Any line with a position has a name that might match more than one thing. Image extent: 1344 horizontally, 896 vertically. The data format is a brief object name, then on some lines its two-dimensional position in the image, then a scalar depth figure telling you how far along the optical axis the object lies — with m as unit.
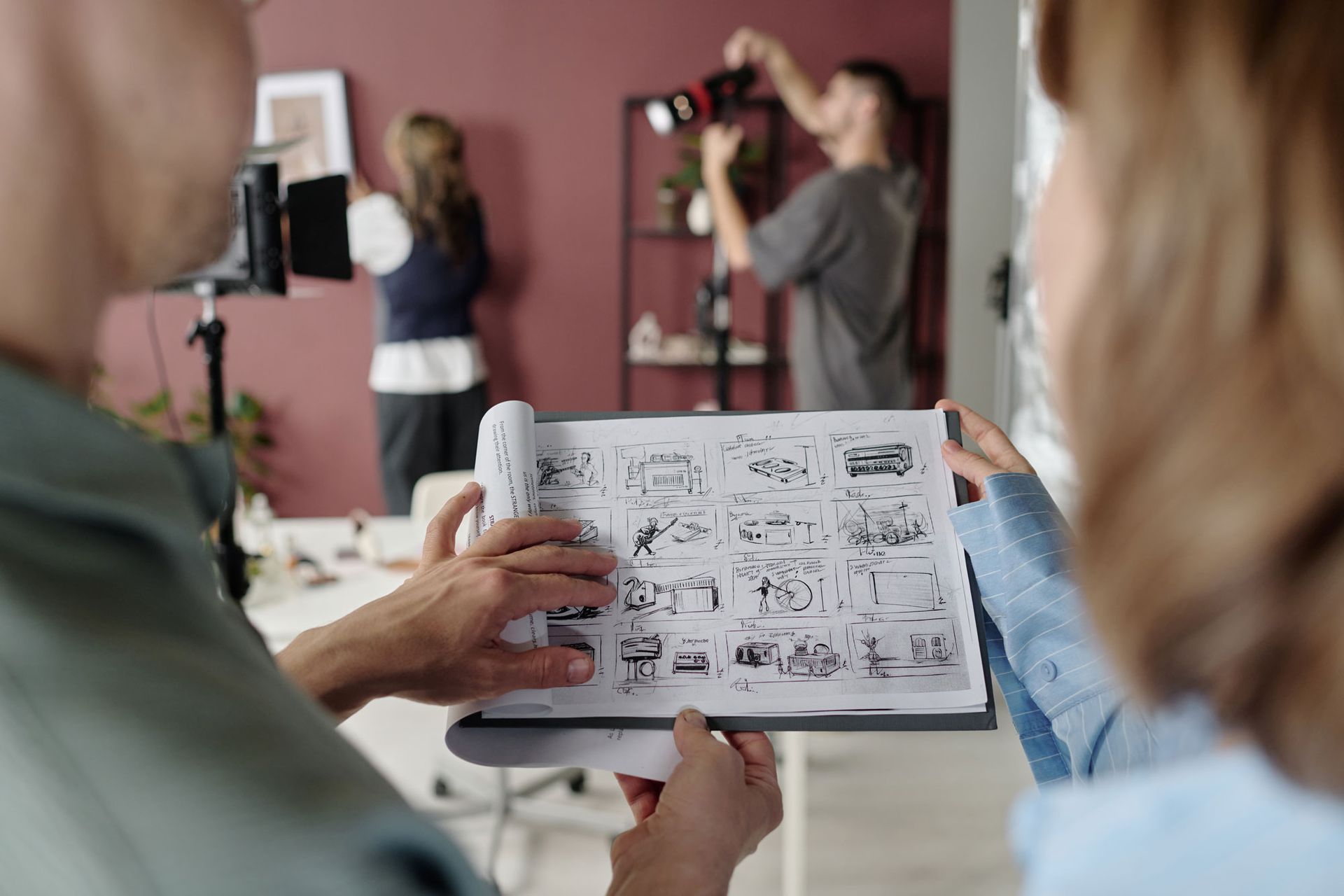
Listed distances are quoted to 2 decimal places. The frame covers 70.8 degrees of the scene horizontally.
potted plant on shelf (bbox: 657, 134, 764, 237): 3.50
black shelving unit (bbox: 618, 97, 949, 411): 3.64
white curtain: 2.64
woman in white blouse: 3.20
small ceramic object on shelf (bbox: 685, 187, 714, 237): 3.48
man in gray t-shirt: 2.74
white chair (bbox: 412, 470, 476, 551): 2.42
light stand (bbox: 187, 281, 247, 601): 1.56
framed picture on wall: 3.76
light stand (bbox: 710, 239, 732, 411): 3.15
